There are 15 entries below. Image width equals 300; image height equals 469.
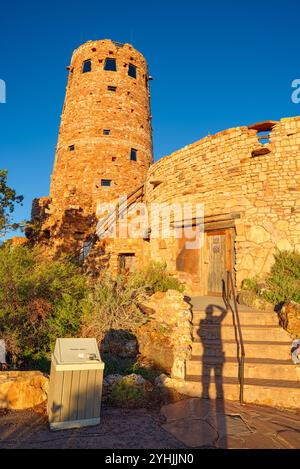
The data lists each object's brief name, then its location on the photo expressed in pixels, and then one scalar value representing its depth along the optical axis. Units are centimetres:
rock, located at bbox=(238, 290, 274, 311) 775
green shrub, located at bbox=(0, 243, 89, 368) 633
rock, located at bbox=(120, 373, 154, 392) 493
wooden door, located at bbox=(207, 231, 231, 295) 1007
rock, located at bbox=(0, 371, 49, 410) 419
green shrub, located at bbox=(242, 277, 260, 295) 867
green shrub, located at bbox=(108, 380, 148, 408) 465
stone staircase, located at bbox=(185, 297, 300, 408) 514
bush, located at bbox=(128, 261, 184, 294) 893
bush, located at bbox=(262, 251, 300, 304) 768
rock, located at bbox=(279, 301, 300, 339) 641
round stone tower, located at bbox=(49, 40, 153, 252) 2066
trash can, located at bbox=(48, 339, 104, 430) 379
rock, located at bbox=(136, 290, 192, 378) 615
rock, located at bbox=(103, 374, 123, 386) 503
